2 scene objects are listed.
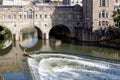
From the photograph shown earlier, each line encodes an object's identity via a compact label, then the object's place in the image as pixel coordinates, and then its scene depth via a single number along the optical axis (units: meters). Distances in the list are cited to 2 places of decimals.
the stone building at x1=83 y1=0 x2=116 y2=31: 85.88
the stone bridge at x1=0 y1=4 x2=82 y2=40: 87.38
